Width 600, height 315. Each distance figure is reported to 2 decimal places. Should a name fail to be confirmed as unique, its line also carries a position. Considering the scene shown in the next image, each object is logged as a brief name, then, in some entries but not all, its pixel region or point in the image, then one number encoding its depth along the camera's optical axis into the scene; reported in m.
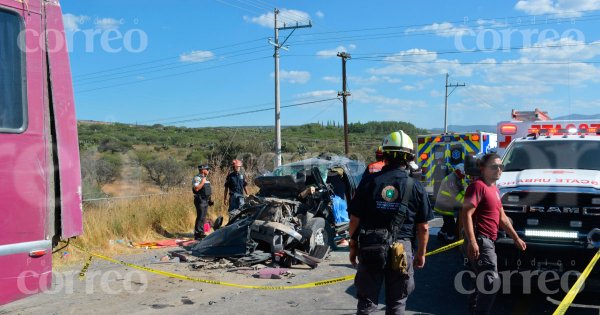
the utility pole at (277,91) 23.98
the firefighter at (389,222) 4.36
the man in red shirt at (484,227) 5.44
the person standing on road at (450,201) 9.27
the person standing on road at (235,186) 12.51
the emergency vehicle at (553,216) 6.13
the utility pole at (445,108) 63.09
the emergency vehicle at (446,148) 15.54
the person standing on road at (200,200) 11.80
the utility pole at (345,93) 32.06
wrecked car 9.16
